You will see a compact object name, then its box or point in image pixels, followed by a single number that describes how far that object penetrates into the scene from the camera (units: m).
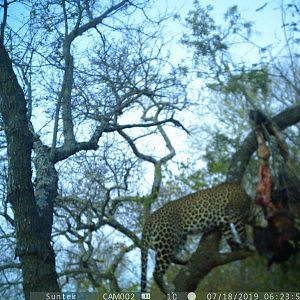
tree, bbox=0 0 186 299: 5.70
